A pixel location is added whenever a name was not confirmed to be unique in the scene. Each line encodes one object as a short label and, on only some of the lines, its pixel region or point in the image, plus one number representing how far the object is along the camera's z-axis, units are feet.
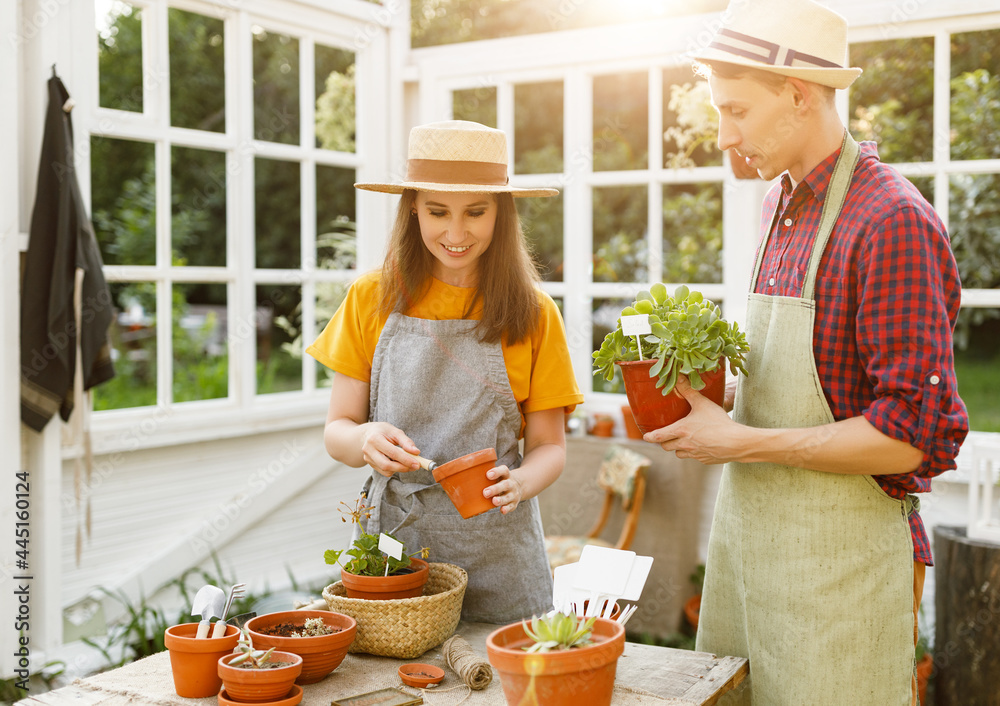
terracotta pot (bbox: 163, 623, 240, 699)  4.49
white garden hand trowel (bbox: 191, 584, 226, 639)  4.68
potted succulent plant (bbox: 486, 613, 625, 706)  3.84
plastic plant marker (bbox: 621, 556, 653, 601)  4.68
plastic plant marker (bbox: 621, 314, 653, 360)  5.01
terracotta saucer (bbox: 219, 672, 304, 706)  4.29
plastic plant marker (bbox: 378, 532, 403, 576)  5.23
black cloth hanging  9.94
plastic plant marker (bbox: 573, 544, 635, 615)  4.75
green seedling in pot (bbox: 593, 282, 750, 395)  4.99
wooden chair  12.17
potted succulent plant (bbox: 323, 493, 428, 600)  5.27
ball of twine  4.72
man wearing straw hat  4.61
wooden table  4.56
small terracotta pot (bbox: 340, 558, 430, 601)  5.26
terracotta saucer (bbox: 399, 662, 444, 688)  4.74
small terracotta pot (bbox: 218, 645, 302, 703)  4.25
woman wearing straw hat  5.91
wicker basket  5.03
